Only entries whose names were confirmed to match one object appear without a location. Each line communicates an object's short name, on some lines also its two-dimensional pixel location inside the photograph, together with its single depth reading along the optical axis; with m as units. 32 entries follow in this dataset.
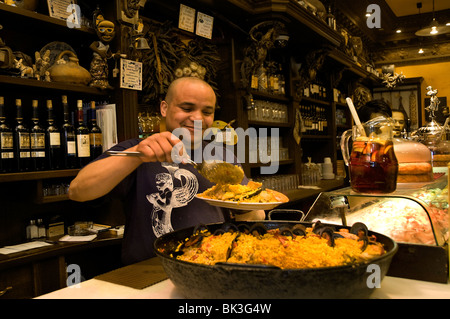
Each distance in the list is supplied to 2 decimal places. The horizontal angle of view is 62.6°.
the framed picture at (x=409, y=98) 7.60
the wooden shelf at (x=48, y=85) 2.01
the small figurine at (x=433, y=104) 3.04
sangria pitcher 1.26
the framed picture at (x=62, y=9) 2.27
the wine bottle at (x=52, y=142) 2.28
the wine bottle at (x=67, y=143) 2.35
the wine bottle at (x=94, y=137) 2.49
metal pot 0.72
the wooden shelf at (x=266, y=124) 3.67
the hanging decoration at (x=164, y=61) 2.77
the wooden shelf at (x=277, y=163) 3.58
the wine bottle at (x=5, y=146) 2.06
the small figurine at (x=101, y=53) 2.41
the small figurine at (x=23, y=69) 2.11
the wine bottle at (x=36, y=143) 2.21
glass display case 1.00
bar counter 0.91
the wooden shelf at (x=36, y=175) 1.99
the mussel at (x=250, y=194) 1.25
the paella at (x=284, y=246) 0.87
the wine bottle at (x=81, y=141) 2.39
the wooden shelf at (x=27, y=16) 1.99
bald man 1.51
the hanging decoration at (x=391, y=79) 7.34
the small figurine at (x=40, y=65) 2.26
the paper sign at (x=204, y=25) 3.05
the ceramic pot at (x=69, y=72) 2.27
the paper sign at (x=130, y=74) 2.49
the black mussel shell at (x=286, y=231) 1.09
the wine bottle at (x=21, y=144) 2.14
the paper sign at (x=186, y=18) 2.89
